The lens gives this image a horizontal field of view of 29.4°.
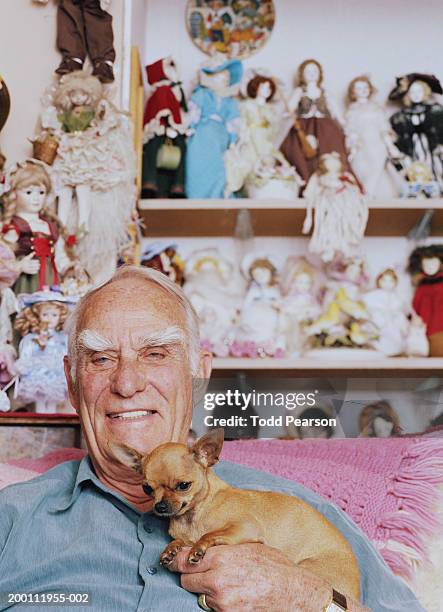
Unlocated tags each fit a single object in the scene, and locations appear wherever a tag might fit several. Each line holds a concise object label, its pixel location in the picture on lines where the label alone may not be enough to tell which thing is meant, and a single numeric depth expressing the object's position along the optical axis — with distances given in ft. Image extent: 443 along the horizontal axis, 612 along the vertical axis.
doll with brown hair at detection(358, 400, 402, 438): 4.00
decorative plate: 8.33
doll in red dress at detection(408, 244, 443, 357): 7.44
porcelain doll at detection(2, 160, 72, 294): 5.55
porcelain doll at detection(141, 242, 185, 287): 7.63
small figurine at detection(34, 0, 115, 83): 6.37
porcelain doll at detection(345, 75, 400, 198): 7.76
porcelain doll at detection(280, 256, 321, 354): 7.45
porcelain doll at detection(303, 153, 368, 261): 7.26
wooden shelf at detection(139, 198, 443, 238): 7.33
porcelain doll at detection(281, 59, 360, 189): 7.67
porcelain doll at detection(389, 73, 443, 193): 7.75
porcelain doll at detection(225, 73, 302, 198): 7.52
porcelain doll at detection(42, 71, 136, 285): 5.93
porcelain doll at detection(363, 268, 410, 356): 7.41
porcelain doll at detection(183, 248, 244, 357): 7.34
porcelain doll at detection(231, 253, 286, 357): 7.26
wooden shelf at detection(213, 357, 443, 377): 6.95
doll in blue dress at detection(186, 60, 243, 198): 7.58
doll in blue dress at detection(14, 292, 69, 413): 5.19
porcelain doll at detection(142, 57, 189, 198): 7.50
